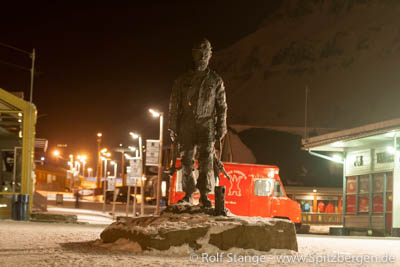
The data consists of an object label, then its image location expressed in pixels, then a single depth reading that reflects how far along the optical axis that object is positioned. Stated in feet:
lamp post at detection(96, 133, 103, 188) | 312.64
